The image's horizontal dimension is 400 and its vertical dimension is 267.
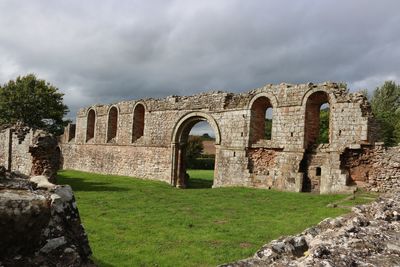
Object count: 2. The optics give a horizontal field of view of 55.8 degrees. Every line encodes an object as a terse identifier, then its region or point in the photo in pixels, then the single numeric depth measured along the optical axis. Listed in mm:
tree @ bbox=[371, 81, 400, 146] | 42125
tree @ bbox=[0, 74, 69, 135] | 39156
